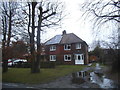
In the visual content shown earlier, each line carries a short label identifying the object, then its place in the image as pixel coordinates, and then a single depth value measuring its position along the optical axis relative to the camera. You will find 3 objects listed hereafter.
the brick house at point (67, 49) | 21.04
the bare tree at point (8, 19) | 11.50
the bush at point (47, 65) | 16.09
